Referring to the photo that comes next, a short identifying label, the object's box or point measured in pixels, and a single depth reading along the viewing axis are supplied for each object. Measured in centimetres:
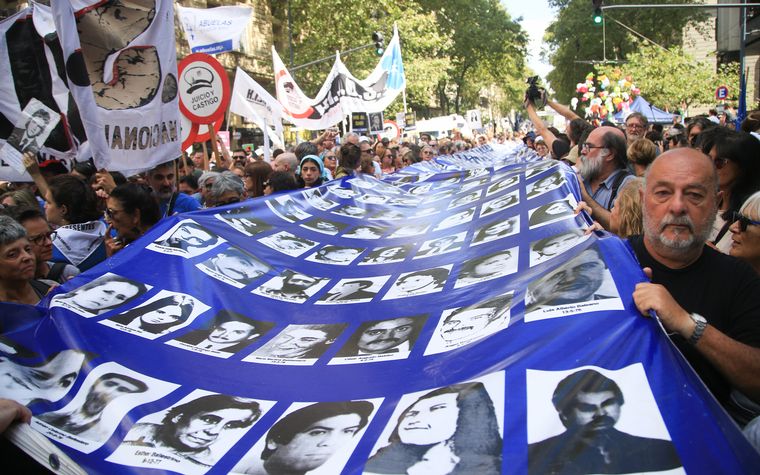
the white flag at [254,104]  1146
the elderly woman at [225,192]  519
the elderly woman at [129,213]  416
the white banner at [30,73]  527
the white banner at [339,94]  1288
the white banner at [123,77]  426
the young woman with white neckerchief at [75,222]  418
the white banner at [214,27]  1059
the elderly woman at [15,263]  323
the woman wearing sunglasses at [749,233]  285
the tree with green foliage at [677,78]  3662
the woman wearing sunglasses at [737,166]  414
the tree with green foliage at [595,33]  4238
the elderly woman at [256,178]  659
